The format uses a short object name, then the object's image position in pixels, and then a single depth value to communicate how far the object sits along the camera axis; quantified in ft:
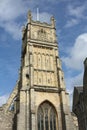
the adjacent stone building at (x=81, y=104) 58.82
